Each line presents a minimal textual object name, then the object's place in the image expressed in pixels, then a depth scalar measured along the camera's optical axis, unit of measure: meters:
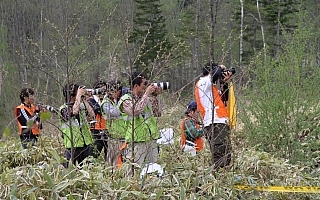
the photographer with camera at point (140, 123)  8.63
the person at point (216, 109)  9.37
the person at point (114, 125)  8.66
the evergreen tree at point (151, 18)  54.53
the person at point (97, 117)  11.13
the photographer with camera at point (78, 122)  9.58
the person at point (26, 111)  11.57
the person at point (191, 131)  11.27
